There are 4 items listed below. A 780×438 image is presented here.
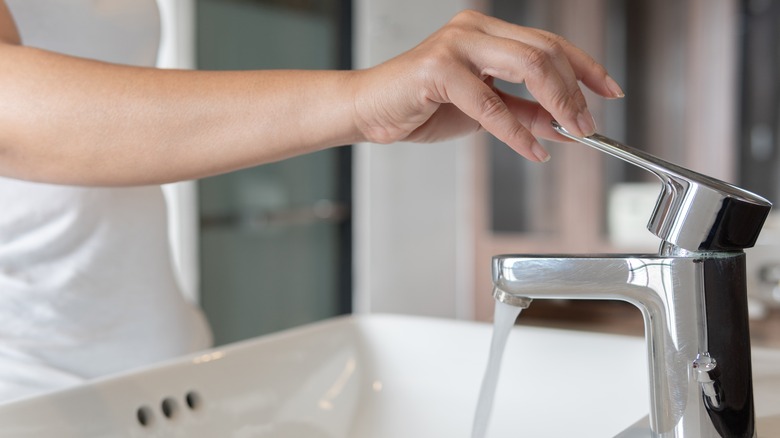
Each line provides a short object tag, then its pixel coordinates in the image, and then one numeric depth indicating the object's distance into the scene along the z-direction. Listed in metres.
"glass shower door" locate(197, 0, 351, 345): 2.49
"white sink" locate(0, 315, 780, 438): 0.65
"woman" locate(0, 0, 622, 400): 0.50
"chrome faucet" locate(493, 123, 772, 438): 0.47
